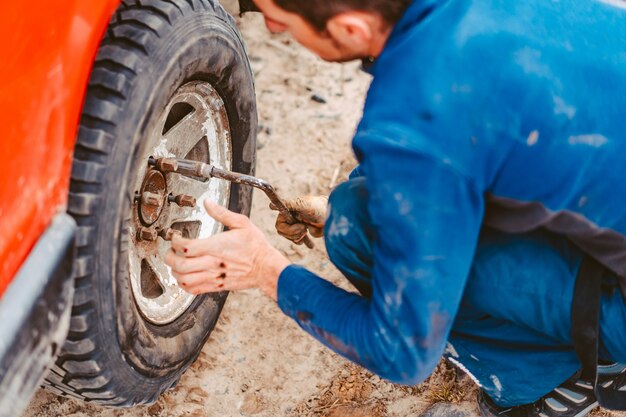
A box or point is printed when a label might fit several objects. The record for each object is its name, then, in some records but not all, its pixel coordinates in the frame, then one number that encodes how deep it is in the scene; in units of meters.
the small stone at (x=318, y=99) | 3.31
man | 1.36
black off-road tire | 1.62
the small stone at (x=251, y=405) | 2.35
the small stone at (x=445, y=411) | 2.39
